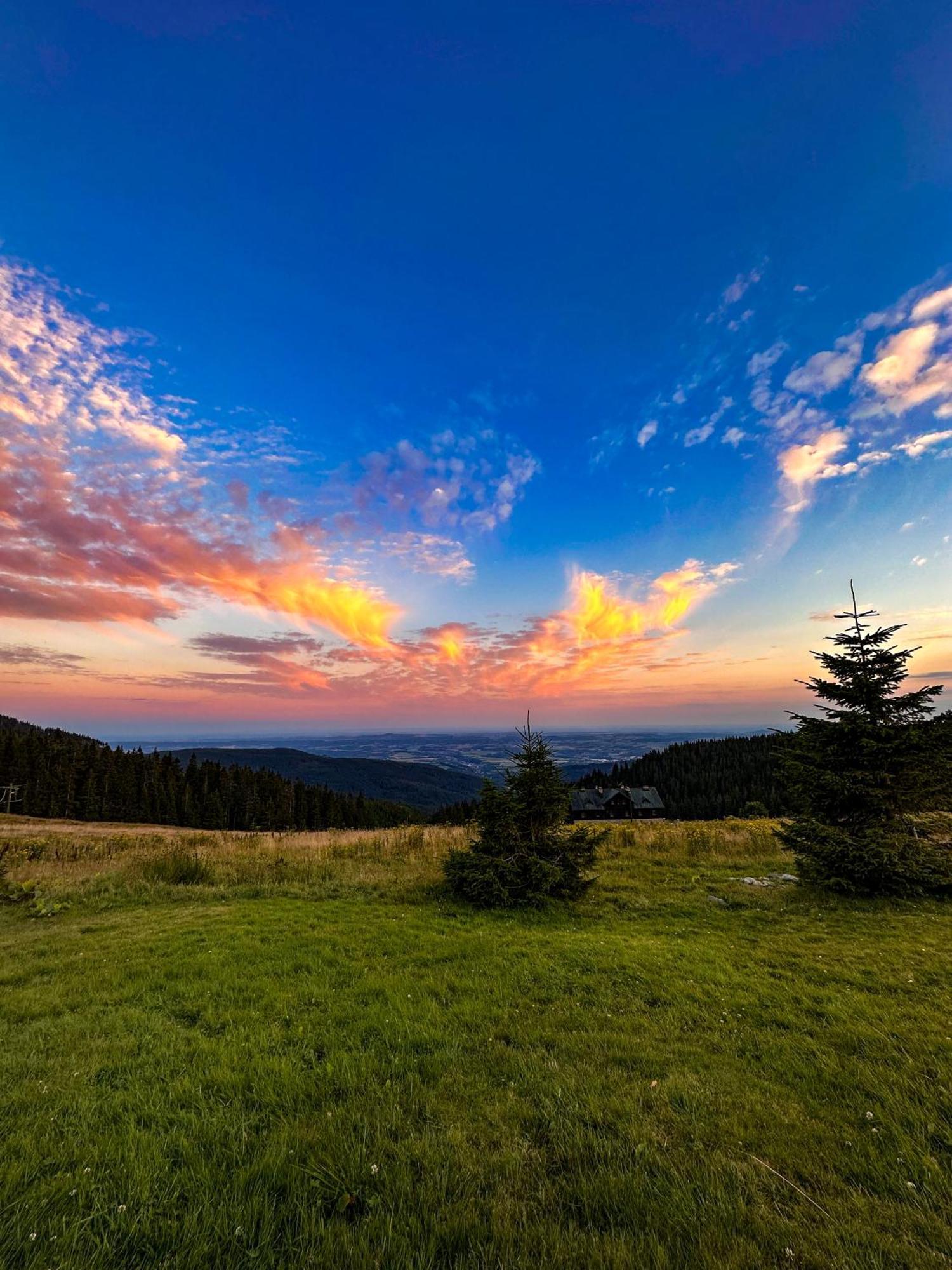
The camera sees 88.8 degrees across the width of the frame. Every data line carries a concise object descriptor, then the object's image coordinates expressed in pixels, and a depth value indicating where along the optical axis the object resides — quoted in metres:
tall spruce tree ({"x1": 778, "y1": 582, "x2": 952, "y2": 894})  12.43
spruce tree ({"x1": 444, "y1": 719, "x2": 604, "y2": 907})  12.66
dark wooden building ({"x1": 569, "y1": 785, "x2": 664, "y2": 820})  67.19
